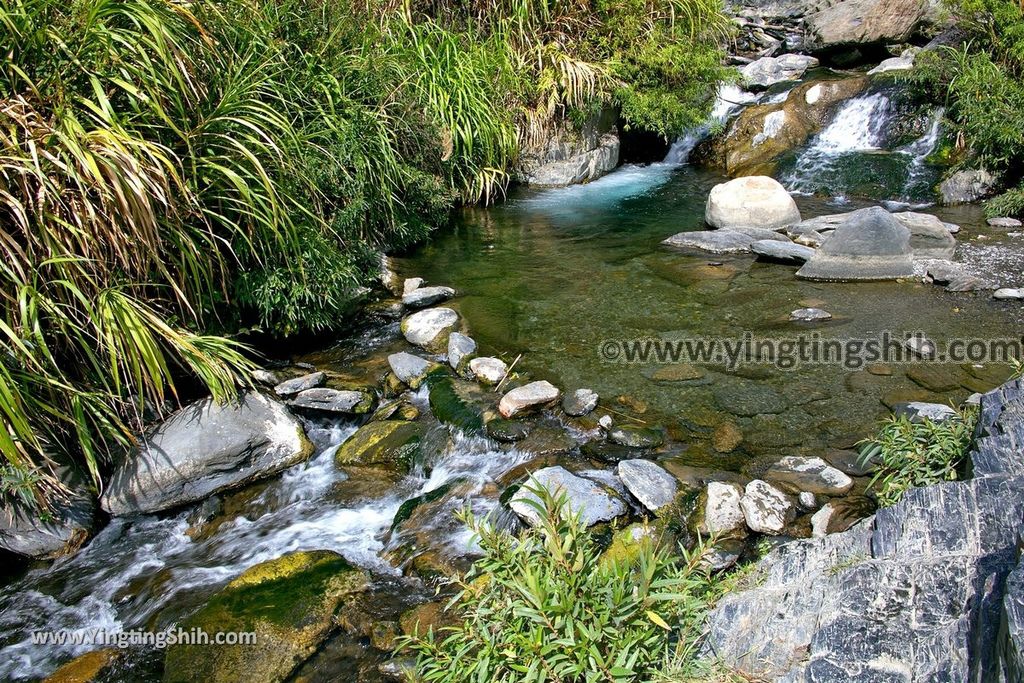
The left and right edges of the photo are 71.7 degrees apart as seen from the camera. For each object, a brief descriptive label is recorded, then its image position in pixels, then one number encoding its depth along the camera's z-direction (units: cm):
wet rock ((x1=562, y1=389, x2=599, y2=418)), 447
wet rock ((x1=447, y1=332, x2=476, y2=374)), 518
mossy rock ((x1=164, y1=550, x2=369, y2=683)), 304
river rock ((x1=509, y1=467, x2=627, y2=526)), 342
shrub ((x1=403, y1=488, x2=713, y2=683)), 211
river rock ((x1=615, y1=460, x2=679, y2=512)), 355
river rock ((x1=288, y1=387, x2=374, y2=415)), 476
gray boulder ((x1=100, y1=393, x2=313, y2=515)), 401
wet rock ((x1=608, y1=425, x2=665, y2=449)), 411
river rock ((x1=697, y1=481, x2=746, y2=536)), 337
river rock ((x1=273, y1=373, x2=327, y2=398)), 490
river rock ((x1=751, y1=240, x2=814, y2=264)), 669
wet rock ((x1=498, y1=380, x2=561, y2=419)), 449
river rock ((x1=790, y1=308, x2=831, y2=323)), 554
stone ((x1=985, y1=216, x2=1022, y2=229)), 723
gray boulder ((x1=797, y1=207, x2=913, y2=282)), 634
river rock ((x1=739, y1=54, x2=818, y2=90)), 1180
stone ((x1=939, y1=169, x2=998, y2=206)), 807
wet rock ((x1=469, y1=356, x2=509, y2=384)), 496
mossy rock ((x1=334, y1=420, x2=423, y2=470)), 433
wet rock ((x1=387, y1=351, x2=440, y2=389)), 504
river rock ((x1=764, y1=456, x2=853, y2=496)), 354
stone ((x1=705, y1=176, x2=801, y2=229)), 768
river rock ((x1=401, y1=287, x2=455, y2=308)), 621
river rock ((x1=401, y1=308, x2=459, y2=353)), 553
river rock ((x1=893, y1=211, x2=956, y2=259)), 661
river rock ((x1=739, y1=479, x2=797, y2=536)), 332
